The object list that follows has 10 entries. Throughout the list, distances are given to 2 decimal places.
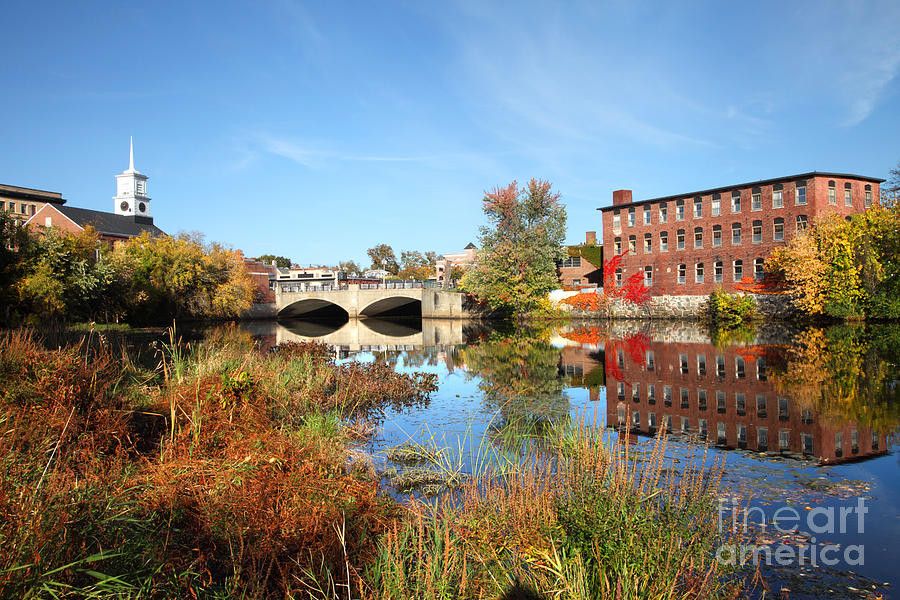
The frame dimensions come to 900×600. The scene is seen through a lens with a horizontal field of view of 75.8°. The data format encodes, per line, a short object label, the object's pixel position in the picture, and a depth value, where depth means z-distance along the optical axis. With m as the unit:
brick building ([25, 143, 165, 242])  63.41
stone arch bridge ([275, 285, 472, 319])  59.41
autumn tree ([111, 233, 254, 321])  40.41
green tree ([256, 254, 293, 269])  123.15
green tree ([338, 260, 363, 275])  116.68
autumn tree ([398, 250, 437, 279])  110.62
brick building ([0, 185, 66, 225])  66.62
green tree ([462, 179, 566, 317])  48.44
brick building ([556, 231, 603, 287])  60.91
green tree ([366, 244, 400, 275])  118.00
